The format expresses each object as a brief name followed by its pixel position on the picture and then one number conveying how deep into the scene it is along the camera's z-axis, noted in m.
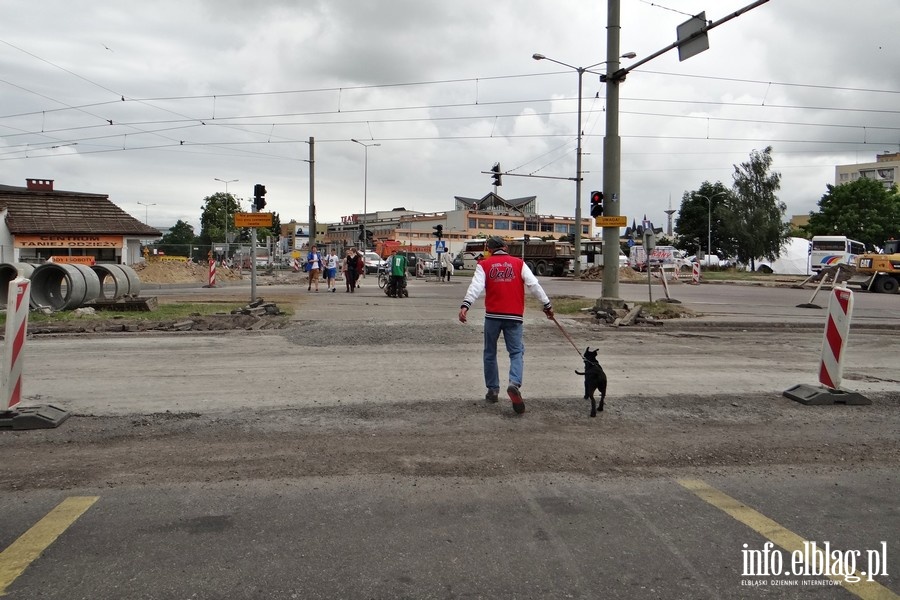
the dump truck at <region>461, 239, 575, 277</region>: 52.12
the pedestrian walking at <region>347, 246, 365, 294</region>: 26.50
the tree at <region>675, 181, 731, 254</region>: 83.31
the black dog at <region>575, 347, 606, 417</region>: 6.87
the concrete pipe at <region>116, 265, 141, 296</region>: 20.43
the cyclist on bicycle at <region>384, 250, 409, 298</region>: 23.19
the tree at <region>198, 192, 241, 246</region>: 101.00
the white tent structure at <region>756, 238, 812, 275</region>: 68.94
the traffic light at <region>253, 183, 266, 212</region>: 19.00
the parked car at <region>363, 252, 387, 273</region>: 49.44
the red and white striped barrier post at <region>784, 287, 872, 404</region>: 7.53
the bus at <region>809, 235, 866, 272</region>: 45.62
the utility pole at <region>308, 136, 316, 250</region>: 34.91
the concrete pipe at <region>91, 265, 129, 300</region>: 19.25
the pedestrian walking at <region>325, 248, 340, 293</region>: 27.97
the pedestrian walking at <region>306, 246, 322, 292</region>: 27.12
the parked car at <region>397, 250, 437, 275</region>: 48.49
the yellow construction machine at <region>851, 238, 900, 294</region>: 30.06
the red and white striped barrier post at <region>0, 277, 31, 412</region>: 6.20
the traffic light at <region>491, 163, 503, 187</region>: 34.22
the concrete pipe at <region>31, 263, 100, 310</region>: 17.30
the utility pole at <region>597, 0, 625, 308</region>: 15.67
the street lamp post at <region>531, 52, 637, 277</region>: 35.13
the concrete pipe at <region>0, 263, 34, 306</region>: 17.22
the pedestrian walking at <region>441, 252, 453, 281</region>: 39.09
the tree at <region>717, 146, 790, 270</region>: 67.12
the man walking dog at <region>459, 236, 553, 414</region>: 7.16
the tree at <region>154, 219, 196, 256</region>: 110.73
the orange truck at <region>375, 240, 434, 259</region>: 59.84
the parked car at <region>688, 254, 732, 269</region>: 70.78
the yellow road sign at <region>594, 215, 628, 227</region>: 16.36
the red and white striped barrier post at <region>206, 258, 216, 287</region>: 32.03
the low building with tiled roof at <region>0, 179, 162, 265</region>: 39.75
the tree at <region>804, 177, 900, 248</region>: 72.75
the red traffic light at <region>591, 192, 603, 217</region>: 17.11
